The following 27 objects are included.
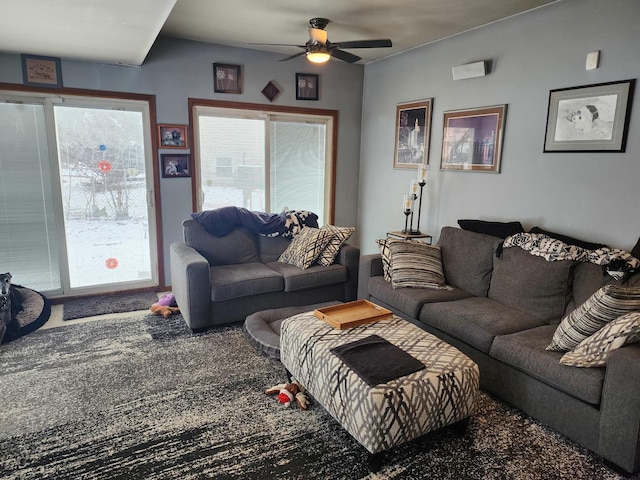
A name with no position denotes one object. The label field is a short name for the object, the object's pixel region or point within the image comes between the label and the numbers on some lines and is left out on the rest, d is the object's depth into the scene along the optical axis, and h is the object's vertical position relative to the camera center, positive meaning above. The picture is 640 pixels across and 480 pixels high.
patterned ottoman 1.91 -1.05
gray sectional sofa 1.95 -0.98
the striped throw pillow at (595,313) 2.14 -0.73
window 4.66 +0.11
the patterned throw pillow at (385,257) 3.57 -0.75
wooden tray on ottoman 2.56 -0.93
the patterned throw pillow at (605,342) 1.98 -0.81
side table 4.23 -0.67
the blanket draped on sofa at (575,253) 2.54 -0.53
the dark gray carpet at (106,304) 3.88 -1.36
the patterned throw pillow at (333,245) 4.03 -0.73
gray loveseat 3.43 -0.96
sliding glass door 3.88 -0.31
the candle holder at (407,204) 4.26 -0.34
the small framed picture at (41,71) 3.71 +0.82
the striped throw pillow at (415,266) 3.42 -0.79
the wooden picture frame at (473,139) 3.69 +0.30
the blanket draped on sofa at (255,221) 4.03 -0.54
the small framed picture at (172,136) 4.34 +0.31
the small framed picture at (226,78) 4.50 +0.95
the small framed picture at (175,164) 4.40 +0.01
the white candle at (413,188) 4.27 -0.18
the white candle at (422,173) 4.25 -0.03
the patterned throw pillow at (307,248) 3.97 -0.76
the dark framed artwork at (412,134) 4.46 +0.40
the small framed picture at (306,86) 4.97 +0.97
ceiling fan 3.37 +0.99
